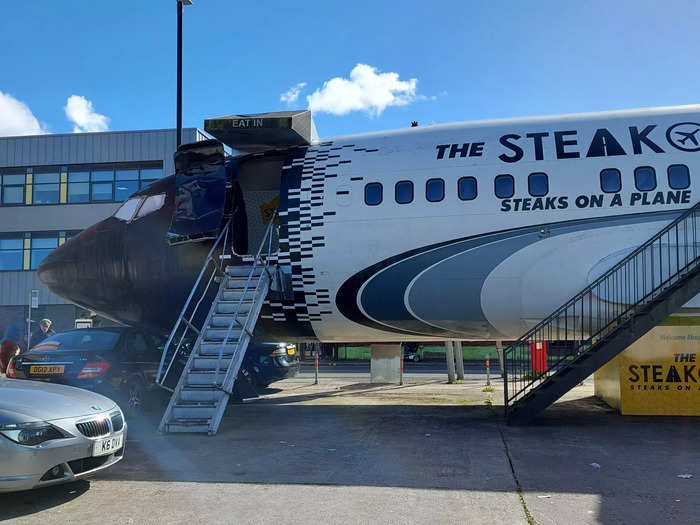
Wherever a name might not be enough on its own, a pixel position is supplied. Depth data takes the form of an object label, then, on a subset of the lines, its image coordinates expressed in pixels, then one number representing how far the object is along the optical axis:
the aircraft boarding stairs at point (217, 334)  9.22
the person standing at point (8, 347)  14.45
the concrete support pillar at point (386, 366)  18.39
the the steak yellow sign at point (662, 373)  11.02
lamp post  19.00
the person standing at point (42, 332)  16.69
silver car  5.50
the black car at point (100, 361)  11.24
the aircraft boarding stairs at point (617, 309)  9.02
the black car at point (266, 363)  13.94
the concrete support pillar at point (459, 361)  18.78
